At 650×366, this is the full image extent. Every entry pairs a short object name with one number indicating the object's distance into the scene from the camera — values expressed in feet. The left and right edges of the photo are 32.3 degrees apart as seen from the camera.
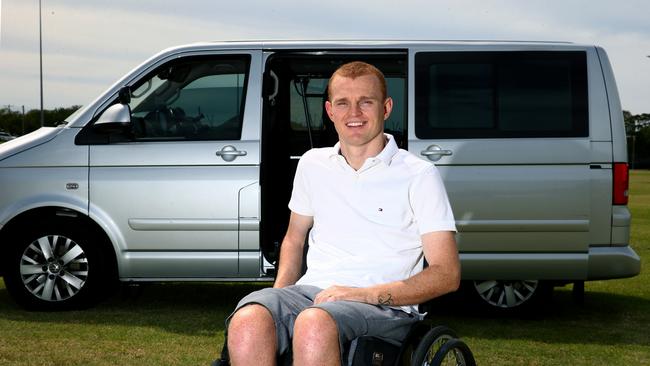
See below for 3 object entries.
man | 12.01
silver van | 24.47
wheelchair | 11.98
